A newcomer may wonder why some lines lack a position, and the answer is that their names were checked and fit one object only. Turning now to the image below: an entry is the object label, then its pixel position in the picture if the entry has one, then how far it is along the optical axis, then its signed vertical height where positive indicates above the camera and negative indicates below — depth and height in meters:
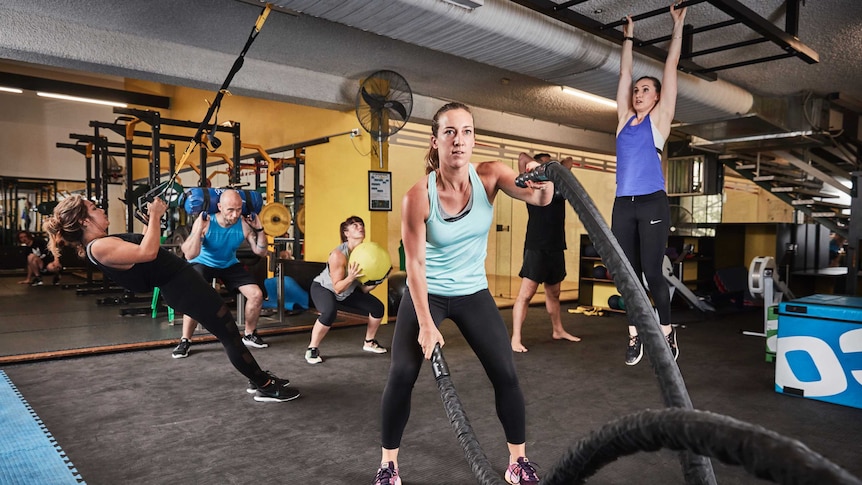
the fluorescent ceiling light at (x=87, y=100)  9.43 +2.28
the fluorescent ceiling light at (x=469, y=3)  3.11 +1.30
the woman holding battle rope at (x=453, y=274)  1.75 -0.15
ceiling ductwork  3.15 +1.25
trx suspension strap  2.80 +0.60
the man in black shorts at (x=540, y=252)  4.42 -0.18
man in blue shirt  3.91 -0.15
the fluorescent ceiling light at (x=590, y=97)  6.03 +1.53
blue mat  2.07 -0.96
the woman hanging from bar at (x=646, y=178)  2.51 +0.25
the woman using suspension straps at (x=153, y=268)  2.54 -0.21
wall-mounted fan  5.05 +1.19
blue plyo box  3.03 -0.67
